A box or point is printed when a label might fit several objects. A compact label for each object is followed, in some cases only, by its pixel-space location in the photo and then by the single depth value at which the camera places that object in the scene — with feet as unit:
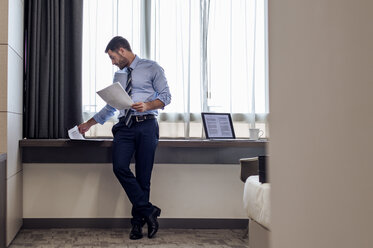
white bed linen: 7.18
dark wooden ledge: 11.27
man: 10.78
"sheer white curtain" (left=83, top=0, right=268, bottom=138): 12.42
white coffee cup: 12.17
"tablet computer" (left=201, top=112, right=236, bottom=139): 12.06
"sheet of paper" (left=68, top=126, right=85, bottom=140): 10.84
